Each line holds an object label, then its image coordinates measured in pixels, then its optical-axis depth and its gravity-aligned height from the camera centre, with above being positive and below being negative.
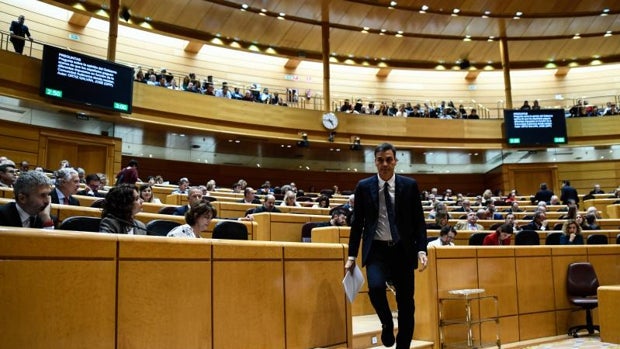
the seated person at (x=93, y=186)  6.50 +0.46
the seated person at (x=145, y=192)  6.34 +0.36
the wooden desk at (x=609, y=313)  5.07 -0.90
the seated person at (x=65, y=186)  4.55 +0.31
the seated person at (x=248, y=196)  8.75 +0.42
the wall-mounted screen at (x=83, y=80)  11.12 +3.07
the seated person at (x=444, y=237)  5.31 -0.17
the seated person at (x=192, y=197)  5.77 +0.27
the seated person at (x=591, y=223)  8.47 -0.06
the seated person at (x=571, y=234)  6.50 -0.18
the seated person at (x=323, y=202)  9.22 +0.33
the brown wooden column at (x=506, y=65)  17.62 +5.12
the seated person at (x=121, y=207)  3.11 +0.09
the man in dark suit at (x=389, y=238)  2.97 -0.10
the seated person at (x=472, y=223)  7.49 -0.04
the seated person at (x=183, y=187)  9.02 +0.59
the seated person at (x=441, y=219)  6.53 +0.01
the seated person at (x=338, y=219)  6.10 +0.02
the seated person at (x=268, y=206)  7.24 +0.21
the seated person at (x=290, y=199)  8.58 +0.36
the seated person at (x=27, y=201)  2.79 +0.12
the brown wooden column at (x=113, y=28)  12.62 +4.72
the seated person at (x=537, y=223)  8.23 -0.06
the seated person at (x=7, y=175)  5.58 +0.51
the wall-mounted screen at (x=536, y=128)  16.56 +2.84
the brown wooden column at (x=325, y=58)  16.11 +4.96
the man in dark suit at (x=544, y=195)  13.05 +0.59
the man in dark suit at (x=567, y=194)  12.96 +0.61
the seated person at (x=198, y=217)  3.47 +0.03
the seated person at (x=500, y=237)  5.80 -0.19
